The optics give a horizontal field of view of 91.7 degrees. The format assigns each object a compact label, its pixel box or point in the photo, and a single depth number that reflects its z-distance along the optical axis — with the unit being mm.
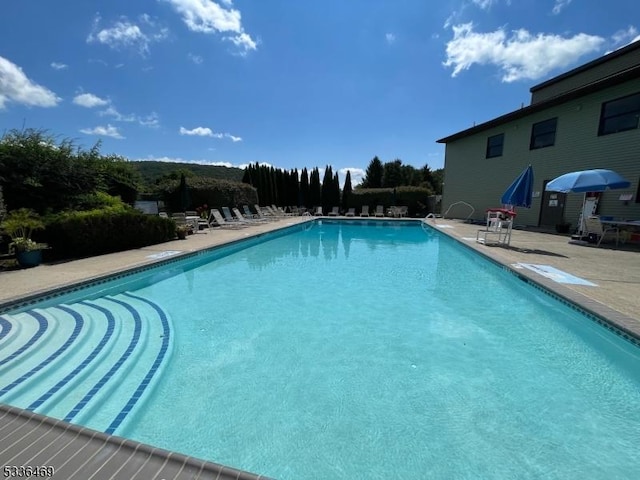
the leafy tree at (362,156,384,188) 37469
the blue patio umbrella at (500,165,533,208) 8852
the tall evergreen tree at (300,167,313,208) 25594
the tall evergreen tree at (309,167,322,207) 25691
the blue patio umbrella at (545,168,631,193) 8141
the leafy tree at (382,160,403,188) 41031
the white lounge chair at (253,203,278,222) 18266
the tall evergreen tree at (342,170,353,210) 25797
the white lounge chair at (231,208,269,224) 15867
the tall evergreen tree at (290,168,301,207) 25578
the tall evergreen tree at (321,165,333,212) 25828
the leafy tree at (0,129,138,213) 7645
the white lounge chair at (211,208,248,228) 14234
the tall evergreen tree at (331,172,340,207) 25844
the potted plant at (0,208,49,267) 6160
